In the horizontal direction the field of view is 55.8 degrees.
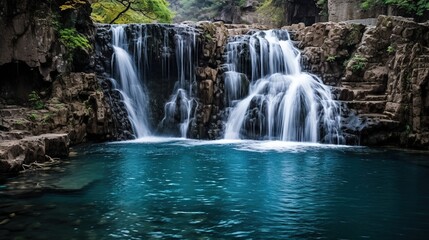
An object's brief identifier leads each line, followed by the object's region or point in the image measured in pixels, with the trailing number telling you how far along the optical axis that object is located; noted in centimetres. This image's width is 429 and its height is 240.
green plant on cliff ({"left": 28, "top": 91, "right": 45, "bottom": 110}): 1421
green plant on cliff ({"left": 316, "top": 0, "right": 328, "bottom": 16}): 3124
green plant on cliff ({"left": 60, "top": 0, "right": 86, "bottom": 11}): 1554
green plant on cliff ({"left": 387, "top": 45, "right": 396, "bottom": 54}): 1873
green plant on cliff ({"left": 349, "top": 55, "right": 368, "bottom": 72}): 1919
